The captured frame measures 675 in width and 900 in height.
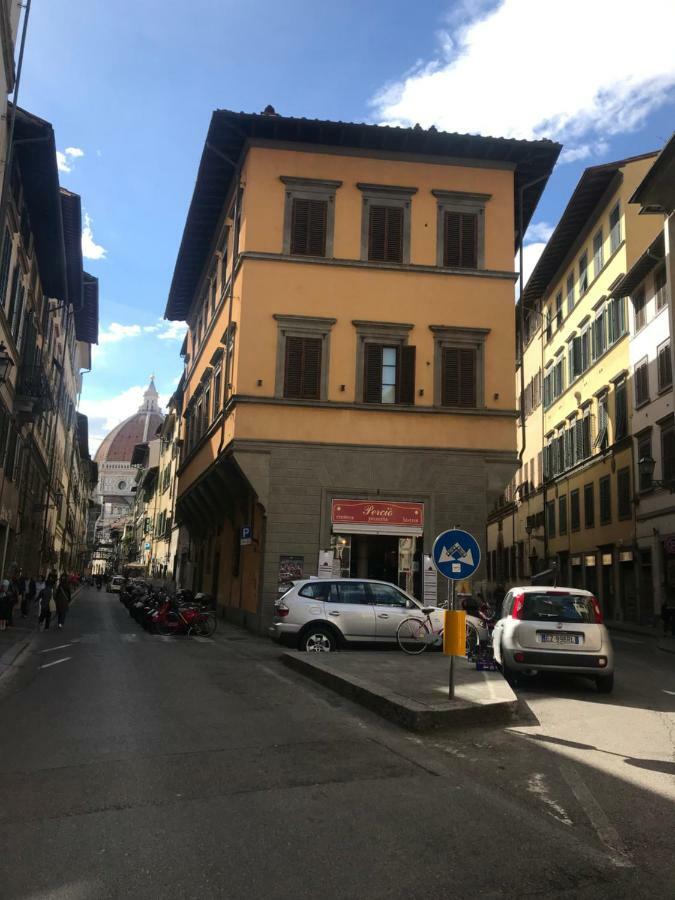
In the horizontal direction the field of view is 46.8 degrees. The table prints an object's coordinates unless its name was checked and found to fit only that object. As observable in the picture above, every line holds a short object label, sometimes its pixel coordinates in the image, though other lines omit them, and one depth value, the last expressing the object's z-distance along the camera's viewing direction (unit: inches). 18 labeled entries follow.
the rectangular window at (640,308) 1268.5
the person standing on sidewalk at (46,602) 943.0
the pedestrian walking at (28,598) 1154.6
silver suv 634.2
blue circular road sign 398.0
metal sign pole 376.2
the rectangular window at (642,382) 1243.8
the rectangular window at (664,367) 1155.6
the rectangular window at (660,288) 1183.6
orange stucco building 863.1
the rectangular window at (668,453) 1142.3
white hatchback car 454.0
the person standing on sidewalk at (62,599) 974.4
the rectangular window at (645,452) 1223.2
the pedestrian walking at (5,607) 862.5
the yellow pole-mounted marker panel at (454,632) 374.6
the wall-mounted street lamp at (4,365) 679.2
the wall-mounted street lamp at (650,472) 1104.2
